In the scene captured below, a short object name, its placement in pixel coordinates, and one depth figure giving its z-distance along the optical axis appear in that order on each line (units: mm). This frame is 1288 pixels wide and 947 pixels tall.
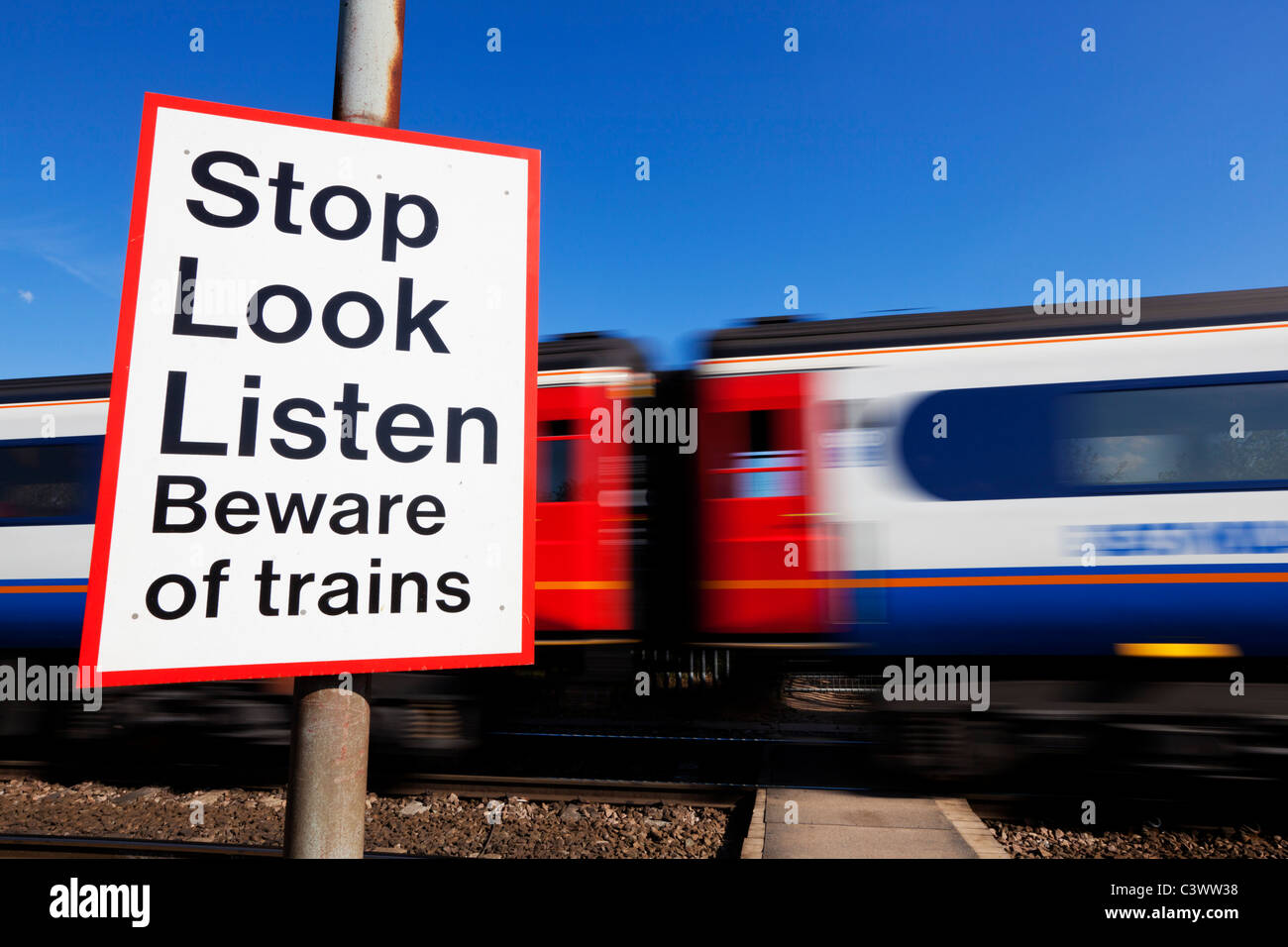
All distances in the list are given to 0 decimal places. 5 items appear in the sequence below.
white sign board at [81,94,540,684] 1468
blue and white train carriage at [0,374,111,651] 6051
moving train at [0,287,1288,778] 4844
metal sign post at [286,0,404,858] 1550
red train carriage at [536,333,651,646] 5996
